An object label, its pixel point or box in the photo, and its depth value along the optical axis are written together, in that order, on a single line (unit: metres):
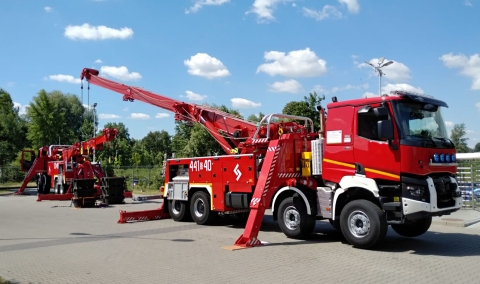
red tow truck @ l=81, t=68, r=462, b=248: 9.26
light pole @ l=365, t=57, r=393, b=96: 20.78
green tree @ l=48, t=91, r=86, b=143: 75.12
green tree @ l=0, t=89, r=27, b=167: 56.78
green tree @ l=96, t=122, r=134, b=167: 51.86
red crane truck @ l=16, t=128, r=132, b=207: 21.72
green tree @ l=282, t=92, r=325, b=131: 30.64
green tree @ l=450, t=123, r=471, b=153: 46.50
